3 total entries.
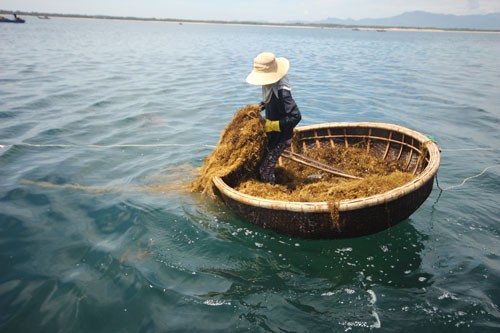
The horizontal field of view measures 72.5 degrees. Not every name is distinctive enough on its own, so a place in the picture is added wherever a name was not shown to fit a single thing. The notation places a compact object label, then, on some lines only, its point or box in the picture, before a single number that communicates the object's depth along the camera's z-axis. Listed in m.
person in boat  4.44
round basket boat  3.71
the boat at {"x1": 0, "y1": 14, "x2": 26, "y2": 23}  55.75
